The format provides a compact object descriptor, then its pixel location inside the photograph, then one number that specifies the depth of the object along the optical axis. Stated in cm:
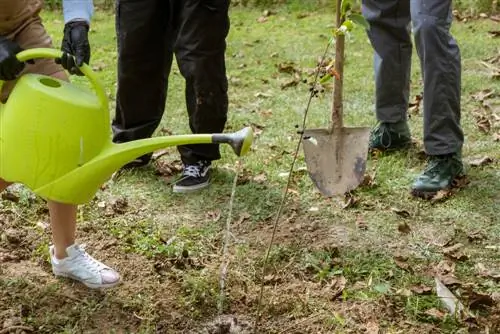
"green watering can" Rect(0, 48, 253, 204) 194
